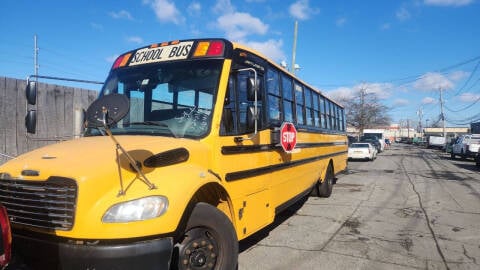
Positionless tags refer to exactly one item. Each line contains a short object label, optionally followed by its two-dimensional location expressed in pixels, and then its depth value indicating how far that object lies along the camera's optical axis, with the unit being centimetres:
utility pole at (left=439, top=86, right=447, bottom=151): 6625
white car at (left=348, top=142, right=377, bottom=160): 2798
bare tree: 6244
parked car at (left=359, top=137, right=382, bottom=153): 3877
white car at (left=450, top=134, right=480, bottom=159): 2834
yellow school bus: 311
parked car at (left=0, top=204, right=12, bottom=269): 265
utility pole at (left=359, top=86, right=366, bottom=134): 6221
